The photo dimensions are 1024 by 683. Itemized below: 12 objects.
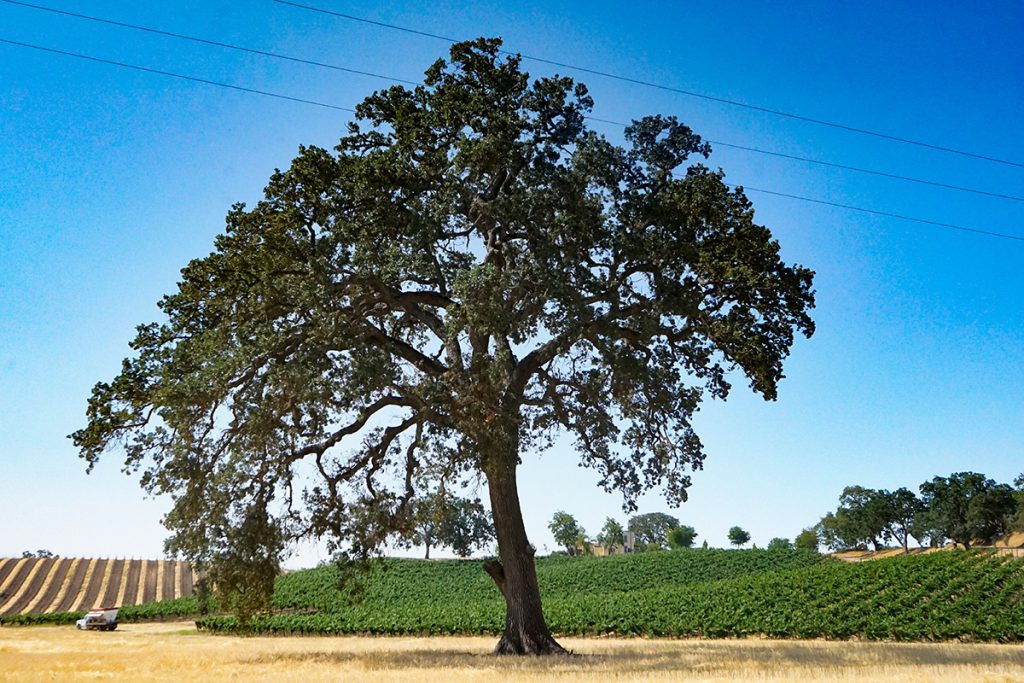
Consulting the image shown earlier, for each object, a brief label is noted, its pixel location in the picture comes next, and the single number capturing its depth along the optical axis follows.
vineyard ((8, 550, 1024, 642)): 31.78
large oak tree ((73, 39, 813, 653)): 19.80
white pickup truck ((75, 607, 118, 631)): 44.00
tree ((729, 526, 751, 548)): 133.38
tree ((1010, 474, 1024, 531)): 88.50
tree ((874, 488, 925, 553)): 103.62
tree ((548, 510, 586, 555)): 111.50
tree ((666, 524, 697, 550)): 131.38
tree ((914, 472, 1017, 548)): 93.38
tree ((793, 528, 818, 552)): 134.90
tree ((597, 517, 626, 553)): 127.06
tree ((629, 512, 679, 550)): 158.66
